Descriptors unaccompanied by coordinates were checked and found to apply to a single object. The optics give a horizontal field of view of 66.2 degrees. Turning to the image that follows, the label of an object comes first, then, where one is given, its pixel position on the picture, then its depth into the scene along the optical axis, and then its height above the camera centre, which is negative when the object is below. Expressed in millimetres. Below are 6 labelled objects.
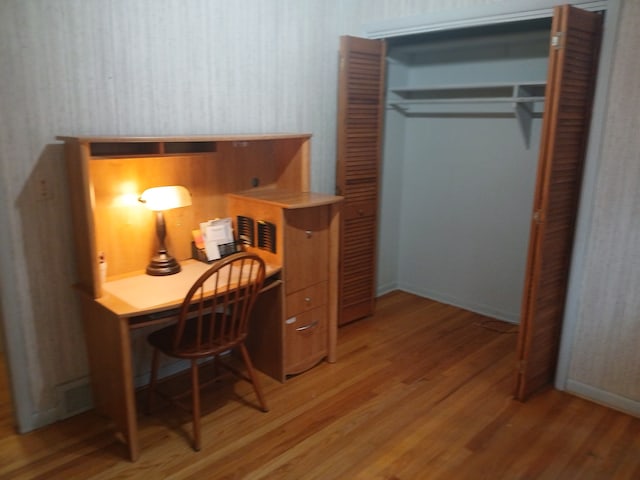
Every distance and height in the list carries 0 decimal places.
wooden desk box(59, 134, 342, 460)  2158 -555
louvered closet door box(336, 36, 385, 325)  3248 -208
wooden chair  2211 -932
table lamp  2396 -366
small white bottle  2342 -650
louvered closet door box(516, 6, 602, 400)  2332 -248
